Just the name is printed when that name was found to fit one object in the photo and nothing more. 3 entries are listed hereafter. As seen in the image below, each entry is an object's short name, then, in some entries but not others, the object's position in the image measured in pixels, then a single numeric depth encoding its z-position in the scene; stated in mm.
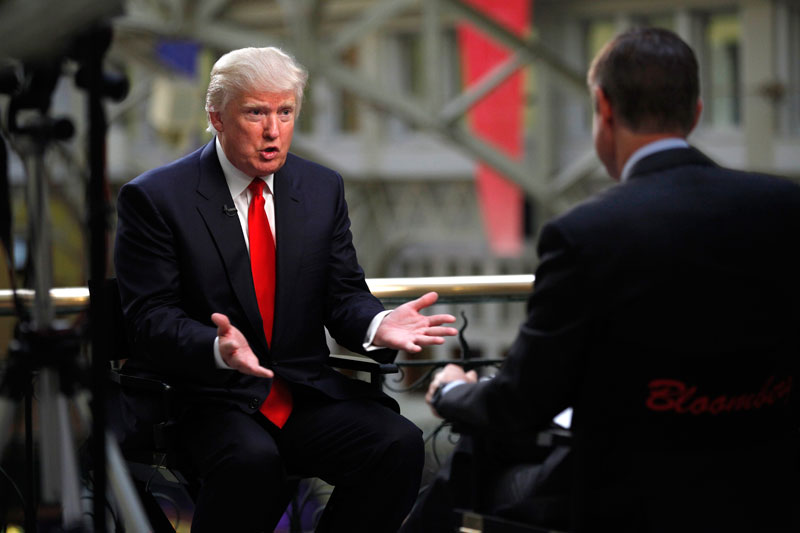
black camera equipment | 9017
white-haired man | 9814
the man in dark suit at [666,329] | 9225
